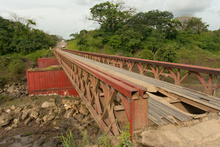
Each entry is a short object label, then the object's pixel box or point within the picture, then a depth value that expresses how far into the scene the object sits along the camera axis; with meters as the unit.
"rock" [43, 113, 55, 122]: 8.95
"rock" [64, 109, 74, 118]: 9.05
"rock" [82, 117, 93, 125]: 7.94
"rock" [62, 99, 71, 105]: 10.96
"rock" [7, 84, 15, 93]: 15.81
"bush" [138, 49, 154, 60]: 15.95
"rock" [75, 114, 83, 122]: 8.48
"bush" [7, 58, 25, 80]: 18.25
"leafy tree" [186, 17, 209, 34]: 38.42
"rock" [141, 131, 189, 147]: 1.72
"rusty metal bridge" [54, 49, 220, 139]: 1.80
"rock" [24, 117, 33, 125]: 8.71
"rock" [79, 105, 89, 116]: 8.95
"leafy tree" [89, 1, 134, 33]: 29.84
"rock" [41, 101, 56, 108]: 10.58
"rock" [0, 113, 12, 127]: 8.60
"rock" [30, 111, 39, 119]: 9.19
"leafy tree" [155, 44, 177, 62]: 13.27
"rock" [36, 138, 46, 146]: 7.11
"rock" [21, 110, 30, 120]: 9.13
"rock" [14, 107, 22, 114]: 10.12
